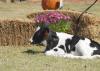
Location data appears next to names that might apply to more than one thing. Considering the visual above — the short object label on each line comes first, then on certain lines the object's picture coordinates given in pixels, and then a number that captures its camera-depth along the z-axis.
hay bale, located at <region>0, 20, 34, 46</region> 14.96
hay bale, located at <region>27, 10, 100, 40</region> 16.03
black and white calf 12.49
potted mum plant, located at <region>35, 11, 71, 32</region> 14.88
